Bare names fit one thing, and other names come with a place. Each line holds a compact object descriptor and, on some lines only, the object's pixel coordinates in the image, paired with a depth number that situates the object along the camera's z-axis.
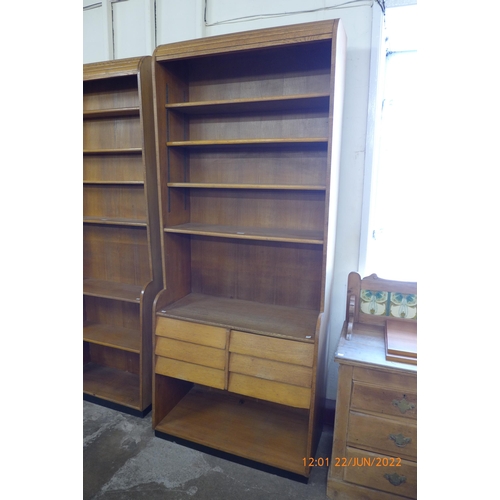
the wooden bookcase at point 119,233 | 2.24
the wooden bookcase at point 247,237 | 1.82
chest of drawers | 1.62
